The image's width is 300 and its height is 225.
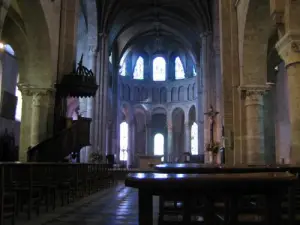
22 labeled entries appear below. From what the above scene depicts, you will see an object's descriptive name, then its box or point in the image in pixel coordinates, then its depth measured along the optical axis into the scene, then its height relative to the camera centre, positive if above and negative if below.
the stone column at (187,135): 39.01 +2.26
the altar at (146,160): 23.64 -0.33
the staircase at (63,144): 11.69 +0.36
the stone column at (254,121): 12.16 +1.22
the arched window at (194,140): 38.81 +1.71
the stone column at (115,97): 32.76 +5.60
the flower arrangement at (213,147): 18.55 +0.45
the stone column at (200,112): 30.50 +4.06
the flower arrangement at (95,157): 20.75 -0.14
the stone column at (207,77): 26.73 +6.02
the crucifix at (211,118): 20.33 +2.22
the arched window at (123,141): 40.03 +1.58
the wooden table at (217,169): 4.62 -0.18
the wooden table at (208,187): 2.22 -0.20
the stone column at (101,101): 24.70 +4.01
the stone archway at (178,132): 41.75 +2.80
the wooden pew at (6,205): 4.97 -0.77
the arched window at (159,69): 41.91 +10.21
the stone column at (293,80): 7.79 +1.73
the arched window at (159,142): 42.75 +1.59
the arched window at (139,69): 41.50 +10.08
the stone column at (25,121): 12.93 +1.23
